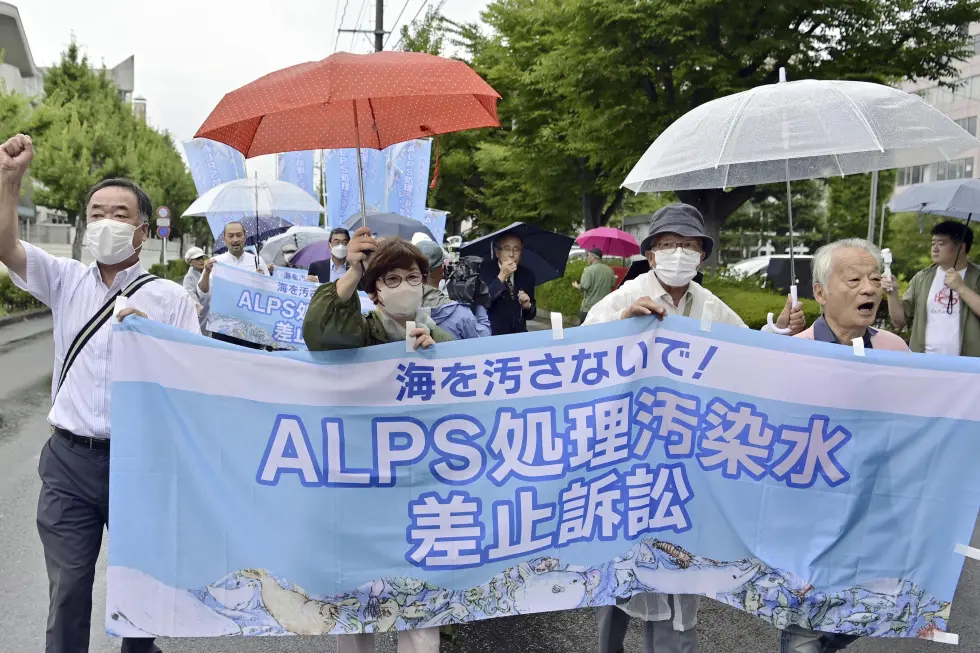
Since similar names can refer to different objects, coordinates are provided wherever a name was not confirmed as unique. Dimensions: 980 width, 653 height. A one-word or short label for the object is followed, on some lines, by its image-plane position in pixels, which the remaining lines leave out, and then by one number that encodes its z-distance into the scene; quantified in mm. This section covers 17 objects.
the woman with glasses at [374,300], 2857
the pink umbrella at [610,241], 14086
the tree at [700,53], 14219
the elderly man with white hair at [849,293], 3086
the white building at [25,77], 39625
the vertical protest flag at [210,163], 17016
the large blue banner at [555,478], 2941
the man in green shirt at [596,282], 12617
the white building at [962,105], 41375
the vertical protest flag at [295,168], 19875
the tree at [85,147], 26219
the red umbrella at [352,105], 3246
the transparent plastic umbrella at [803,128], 4000
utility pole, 21906
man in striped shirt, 2938
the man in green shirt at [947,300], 5844
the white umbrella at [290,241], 13211
